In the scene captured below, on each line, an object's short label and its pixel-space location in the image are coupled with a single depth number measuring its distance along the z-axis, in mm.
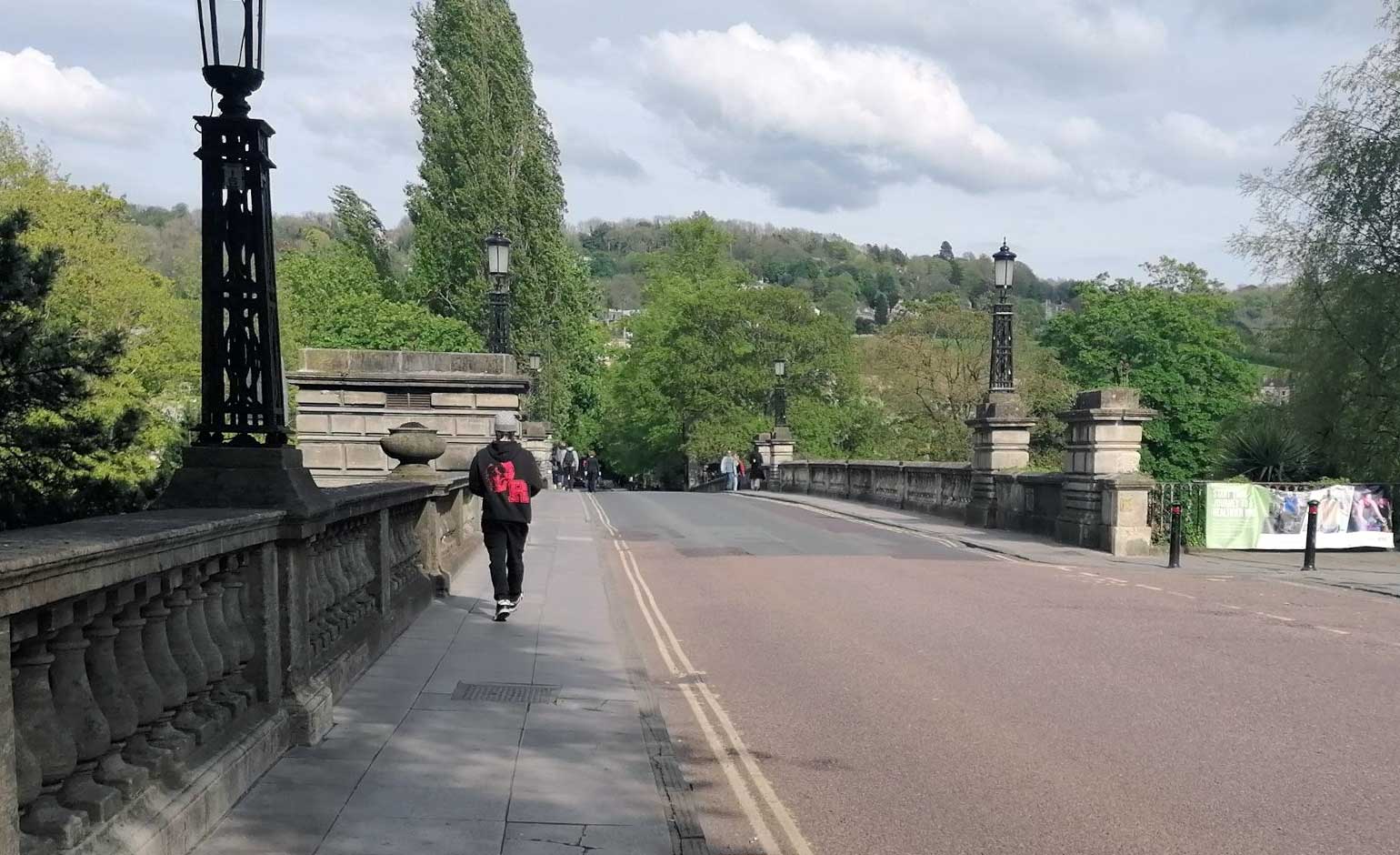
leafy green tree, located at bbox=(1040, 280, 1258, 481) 57219
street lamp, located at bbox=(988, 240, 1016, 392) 24172
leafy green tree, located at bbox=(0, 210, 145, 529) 10086
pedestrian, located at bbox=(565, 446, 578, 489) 52062
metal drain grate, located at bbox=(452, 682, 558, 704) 7809
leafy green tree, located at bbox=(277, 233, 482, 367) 34844
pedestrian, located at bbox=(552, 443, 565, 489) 55406
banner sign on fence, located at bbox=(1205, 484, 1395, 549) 20281
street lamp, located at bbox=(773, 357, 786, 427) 43531
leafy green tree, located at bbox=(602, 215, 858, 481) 62531
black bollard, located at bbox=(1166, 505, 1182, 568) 18406
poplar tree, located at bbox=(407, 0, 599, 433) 45094
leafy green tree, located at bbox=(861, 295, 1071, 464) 54062
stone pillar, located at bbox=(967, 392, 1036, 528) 25625
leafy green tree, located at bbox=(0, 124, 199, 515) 32938
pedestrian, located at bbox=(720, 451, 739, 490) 51438
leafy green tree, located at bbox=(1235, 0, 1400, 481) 25062
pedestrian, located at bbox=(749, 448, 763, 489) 54188
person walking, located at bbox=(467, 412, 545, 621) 11148
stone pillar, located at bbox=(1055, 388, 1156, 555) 20094
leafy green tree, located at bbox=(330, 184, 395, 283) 57125
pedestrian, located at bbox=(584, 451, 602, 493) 50500
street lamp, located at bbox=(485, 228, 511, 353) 23516
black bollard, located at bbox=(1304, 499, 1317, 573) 18188
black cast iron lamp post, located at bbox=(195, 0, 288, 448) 6082
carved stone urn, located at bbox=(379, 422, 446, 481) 12664
